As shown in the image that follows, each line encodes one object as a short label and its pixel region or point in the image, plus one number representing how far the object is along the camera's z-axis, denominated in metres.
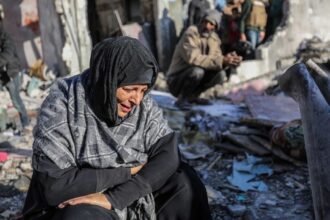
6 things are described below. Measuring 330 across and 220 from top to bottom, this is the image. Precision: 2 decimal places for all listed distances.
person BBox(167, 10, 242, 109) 6.30
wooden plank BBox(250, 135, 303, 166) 4.17
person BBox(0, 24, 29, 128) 5.43
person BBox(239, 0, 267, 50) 8.29
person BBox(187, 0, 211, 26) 9.64
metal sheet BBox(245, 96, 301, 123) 5.54
